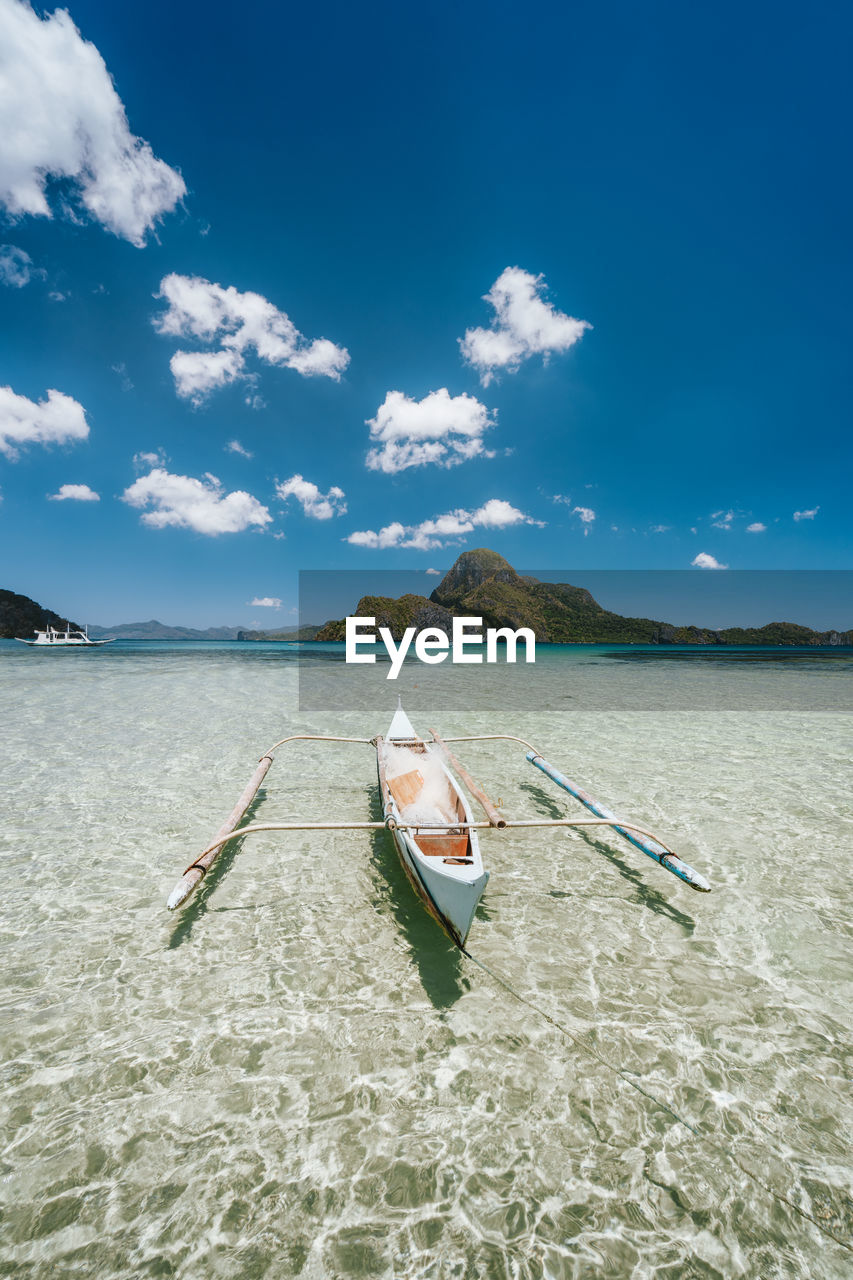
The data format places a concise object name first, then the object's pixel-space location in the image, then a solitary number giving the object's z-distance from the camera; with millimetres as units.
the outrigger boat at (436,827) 4480
